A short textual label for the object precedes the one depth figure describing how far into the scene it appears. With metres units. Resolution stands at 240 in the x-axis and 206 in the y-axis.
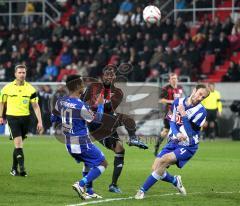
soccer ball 24.47
